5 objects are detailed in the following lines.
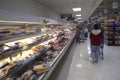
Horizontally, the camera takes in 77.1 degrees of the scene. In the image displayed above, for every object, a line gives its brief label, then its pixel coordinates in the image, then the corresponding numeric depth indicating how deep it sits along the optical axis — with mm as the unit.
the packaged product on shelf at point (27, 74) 1342
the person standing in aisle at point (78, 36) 7010
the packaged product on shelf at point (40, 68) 1570
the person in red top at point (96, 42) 3344
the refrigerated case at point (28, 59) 1146
